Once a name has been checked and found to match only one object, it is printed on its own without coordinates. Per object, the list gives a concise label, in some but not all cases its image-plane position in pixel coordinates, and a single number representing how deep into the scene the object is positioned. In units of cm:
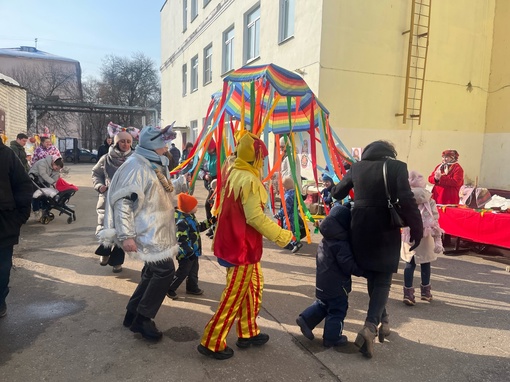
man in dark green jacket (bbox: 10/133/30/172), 796
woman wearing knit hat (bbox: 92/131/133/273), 475
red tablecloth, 583
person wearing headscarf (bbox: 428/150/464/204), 690
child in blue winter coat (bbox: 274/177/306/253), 611
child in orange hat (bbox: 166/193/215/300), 382
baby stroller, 792
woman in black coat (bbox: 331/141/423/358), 300
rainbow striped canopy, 463
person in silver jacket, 298
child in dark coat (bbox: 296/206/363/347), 311
